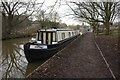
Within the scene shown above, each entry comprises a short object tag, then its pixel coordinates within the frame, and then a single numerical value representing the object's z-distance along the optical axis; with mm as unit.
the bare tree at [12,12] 16252
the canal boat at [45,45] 5526
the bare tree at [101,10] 11653
